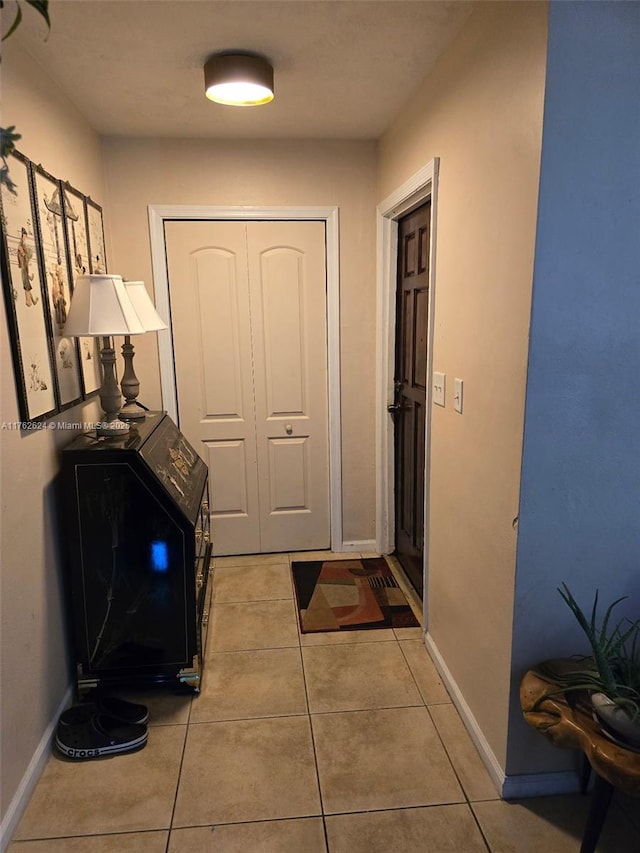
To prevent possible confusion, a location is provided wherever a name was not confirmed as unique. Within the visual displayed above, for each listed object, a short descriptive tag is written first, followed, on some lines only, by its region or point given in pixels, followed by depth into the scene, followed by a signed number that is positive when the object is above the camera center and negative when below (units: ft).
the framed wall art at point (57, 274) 6.40 +0.56
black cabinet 6.64 -2.91
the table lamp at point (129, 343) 7.52 -0.30
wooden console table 4.27 -3.41
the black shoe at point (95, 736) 6.21 -4.63
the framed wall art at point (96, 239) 8.44 +1.25
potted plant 4.39 -3.06
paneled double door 10.14 -0.99
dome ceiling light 6.48 +2.79
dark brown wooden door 8.74 -1.15
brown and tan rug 8.87 -4.71
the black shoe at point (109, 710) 6.55 -4.59
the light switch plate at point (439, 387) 7.05 -0.90
